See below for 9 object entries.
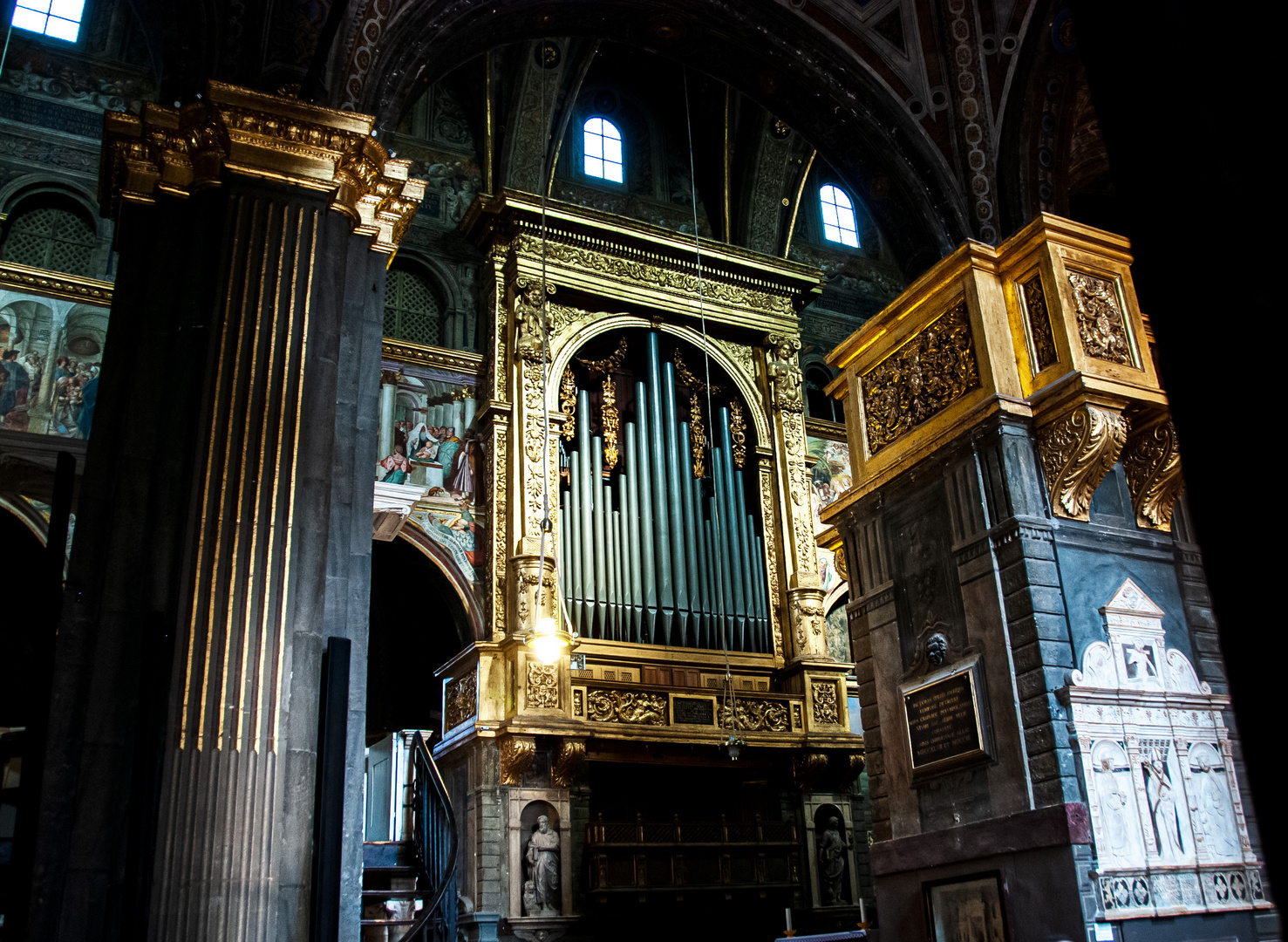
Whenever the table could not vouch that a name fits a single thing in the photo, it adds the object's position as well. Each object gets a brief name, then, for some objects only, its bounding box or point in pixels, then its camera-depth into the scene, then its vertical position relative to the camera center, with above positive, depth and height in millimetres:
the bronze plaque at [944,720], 7371 +1134
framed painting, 6891 -86
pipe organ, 13141 +4769
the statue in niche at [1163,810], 6797 +442
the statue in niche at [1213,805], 6961 +471
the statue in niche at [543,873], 11297 +403
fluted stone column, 5301 +2107
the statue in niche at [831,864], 12695 +409
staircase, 8672 +438
